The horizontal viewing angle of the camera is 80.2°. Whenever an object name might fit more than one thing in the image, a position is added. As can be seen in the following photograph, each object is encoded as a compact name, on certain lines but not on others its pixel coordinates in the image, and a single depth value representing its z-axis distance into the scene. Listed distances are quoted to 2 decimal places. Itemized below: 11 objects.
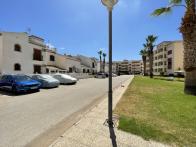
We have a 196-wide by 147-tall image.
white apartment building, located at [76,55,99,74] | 47.86
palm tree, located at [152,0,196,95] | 8.82
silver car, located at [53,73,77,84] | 14.34
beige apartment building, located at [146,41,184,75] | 44.52
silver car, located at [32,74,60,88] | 11.23
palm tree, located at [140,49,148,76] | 48.59
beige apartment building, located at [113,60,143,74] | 105.49
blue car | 8.63
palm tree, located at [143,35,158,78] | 34.20
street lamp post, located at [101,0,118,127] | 3.80
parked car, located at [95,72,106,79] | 30.34
